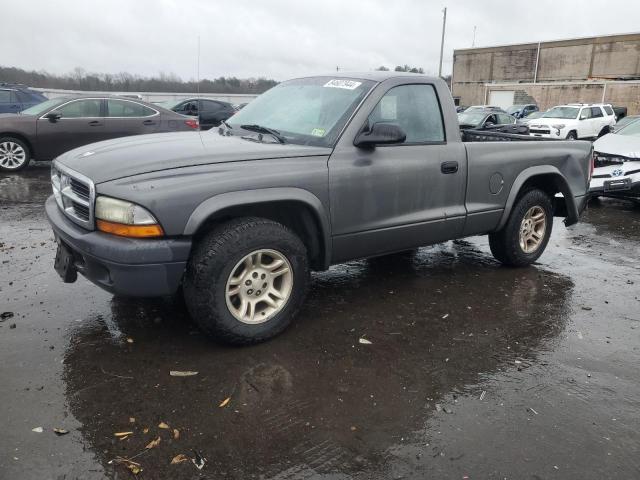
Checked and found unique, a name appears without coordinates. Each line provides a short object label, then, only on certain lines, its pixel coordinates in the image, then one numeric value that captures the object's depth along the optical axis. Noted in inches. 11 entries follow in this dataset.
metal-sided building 1717.5
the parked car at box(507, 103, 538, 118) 1266.0
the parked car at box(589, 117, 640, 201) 330.6
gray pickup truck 122.0
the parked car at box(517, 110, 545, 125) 882.4
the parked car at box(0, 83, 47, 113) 531.2
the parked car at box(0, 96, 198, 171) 390.6
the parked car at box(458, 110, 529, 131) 698.1
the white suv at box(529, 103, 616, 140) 837.8
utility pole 1858.9
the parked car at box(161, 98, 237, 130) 709.9
